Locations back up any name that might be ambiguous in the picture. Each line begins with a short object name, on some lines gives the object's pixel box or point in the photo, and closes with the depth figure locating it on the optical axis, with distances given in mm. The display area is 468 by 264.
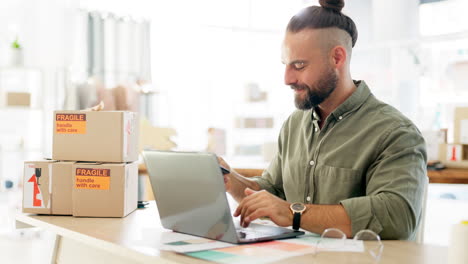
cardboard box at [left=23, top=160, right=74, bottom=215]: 1855
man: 1503
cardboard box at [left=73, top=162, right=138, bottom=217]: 1799
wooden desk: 1199
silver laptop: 1312
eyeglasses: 1009
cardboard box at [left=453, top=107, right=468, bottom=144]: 3271
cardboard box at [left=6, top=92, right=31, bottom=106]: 5383
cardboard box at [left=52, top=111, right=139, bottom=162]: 1831
